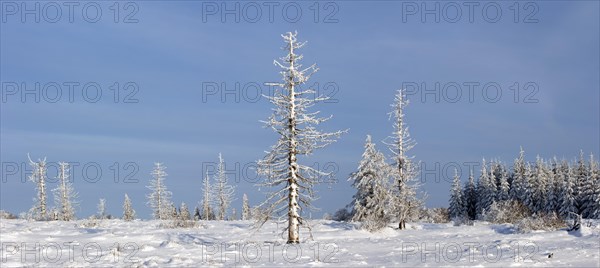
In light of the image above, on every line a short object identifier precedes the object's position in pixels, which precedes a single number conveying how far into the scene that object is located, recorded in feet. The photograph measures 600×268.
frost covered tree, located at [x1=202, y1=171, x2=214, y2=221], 223.30
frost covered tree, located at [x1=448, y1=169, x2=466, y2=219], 255.70
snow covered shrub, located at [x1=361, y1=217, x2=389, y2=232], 96.22
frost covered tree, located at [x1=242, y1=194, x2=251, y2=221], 267.51
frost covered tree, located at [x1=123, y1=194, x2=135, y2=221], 244.75
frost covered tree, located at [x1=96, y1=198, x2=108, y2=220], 240.83
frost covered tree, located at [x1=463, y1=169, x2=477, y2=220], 270.16
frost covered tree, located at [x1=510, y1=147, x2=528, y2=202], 232.45
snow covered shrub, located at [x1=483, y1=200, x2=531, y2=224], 116.98
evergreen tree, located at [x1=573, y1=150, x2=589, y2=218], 204.03
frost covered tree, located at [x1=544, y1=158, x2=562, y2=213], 215.45
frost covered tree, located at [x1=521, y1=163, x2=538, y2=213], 225.76
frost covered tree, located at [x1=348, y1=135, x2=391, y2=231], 117.39
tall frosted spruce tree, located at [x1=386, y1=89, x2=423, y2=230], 114.51
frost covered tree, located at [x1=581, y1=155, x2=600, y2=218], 189.47
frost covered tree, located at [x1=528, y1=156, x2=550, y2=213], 226.17
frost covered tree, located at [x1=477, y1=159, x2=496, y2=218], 245.04
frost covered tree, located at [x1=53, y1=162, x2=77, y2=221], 189.26
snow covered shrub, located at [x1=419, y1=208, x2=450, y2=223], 158.37
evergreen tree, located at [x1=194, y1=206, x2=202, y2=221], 246.19
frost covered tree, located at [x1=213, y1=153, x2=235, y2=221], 225.35
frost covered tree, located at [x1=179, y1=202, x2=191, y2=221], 258.55
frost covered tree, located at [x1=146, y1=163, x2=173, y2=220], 216.33
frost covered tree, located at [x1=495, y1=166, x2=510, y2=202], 237.51
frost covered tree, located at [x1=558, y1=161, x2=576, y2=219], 202.91
